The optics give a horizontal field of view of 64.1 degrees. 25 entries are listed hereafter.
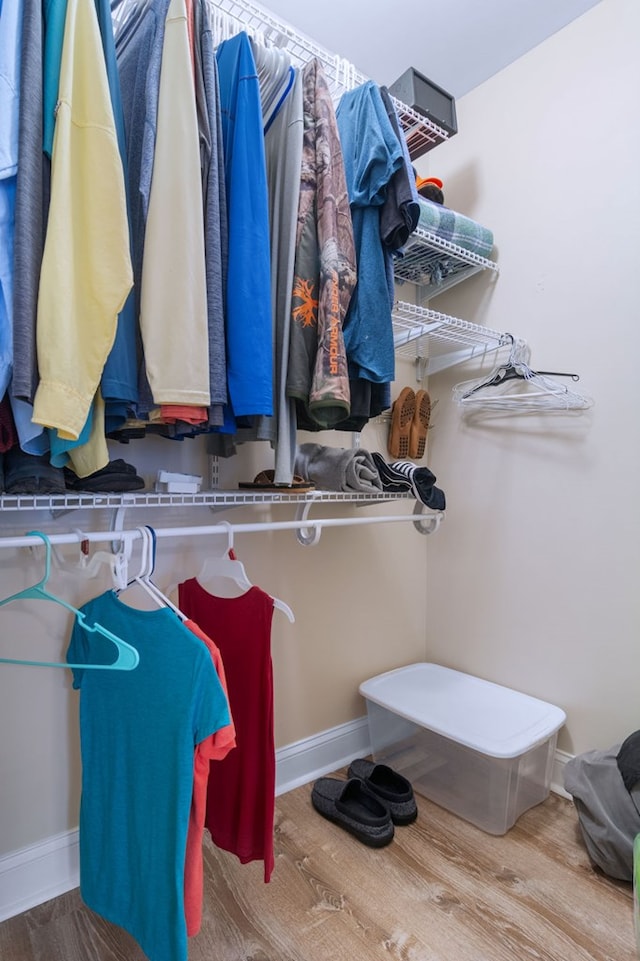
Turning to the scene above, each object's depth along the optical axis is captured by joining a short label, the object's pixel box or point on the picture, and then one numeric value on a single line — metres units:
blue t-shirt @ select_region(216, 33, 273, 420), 0.89
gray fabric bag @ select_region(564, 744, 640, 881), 1.21
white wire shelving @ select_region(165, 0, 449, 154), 1.15
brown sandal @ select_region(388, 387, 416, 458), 1.88
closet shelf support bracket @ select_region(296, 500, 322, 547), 1.33
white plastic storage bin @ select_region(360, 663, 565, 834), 1.38
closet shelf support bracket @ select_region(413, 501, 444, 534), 1.71
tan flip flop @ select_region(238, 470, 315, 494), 1.29
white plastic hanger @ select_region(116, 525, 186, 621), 0.90
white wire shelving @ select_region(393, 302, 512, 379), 1.57
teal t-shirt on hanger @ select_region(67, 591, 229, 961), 0.81
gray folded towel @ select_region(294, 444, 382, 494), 1.42
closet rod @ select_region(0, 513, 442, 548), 0.85
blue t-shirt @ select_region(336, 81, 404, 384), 1.09
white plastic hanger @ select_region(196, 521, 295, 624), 1.08
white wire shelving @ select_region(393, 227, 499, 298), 1.59
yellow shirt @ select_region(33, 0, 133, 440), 0.71
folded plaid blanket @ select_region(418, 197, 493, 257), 1.55
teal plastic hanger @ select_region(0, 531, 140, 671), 0.78
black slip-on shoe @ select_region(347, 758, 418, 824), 1.44
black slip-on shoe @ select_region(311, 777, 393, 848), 1.36
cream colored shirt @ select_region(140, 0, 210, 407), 0.81
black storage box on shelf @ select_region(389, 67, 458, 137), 1.51
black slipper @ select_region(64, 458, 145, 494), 1.00
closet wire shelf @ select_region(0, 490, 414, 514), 0.90
